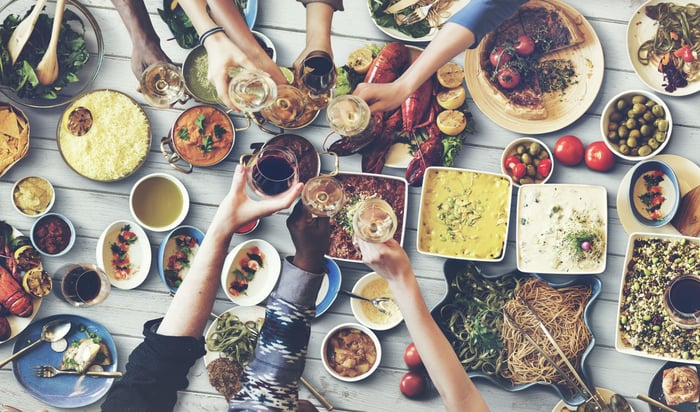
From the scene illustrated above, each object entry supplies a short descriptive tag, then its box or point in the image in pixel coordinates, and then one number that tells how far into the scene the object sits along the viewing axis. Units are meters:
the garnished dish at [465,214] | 2.85
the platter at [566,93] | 2.89
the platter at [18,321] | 2.85
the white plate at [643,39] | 2.91
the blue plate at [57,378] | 2.87
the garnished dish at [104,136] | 2.81
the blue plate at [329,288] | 2.85
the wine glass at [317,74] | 2.50
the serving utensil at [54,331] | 2.88
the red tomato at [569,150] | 2.88
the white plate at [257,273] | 2.84
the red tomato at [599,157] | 2.87
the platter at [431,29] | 2.88
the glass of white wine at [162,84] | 2.68
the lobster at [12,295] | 2.80
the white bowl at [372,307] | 2.87
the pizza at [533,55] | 2.89
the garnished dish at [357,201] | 2.82
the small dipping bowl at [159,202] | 2.84
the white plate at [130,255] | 2.85
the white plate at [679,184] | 2.88
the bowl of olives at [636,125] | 2.84
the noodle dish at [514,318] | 2.85
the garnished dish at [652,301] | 2.81
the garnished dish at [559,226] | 2.82
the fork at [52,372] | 2.86
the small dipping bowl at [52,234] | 2.84
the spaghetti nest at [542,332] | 2.88
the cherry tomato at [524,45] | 2.88
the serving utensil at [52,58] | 2.72
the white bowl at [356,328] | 2.86
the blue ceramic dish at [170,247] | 2.83
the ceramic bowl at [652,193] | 2.83
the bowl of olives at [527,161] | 2.87
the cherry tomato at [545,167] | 2.86
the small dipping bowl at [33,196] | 2.84
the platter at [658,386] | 2.90
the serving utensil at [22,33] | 2.71
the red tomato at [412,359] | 2.83
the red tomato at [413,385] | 2.86
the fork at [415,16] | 2.89
